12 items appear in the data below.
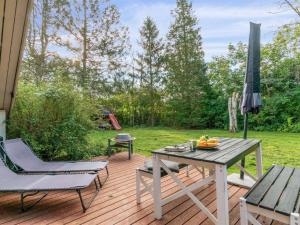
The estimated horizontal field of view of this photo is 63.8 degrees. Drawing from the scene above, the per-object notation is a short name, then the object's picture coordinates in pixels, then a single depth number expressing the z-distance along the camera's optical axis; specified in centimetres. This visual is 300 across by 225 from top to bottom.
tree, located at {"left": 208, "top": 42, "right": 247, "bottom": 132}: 1216
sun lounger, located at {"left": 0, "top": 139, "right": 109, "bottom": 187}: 371
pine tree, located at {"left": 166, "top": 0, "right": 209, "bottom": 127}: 1273
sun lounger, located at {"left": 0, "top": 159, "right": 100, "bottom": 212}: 278
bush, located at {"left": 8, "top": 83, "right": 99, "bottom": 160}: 492
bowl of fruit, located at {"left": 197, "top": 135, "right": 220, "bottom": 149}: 289
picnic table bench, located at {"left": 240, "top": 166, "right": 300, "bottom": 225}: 178
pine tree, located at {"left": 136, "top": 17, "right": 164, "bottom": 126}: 1350
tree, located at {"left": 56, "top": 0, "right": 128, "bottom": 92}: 1126
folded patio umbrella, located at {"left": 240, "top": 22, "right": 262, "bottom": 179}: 368
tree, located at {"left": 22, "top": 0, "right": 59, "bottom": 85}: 926
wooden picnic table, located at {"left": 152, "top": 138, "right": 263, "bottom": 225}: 218
